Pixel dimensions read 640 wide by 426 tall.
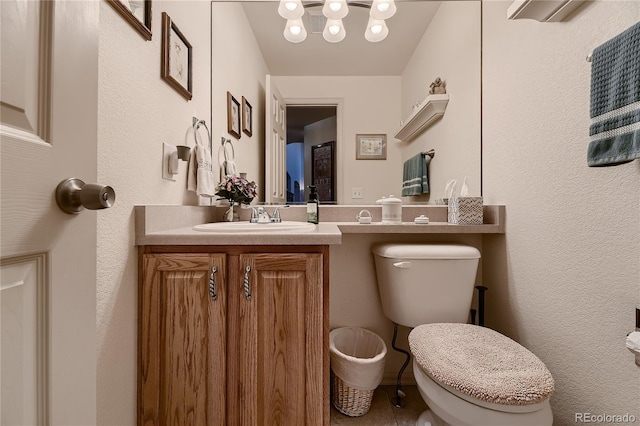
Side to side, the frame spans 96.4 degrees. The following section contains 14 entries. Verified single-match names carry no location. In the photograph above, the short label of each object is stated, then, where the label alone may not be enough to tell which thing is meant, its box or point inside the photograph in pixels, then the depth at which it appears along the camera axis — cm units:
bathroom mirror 161
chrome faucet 136
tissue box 139
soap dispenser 143
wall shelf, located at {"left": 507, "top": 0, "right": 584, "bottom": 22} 94
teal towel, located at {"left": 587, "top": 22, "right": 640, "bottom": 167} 70
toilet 79
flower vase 150
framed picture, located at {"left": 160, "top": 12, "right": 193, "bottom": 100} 108
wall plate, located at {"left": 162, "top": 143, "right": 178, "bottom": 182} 110
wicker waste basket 125
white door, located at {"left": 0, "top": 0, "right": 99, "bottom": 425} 36
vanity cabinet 94
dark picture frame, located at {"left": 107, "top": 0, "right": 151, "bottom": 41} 84
